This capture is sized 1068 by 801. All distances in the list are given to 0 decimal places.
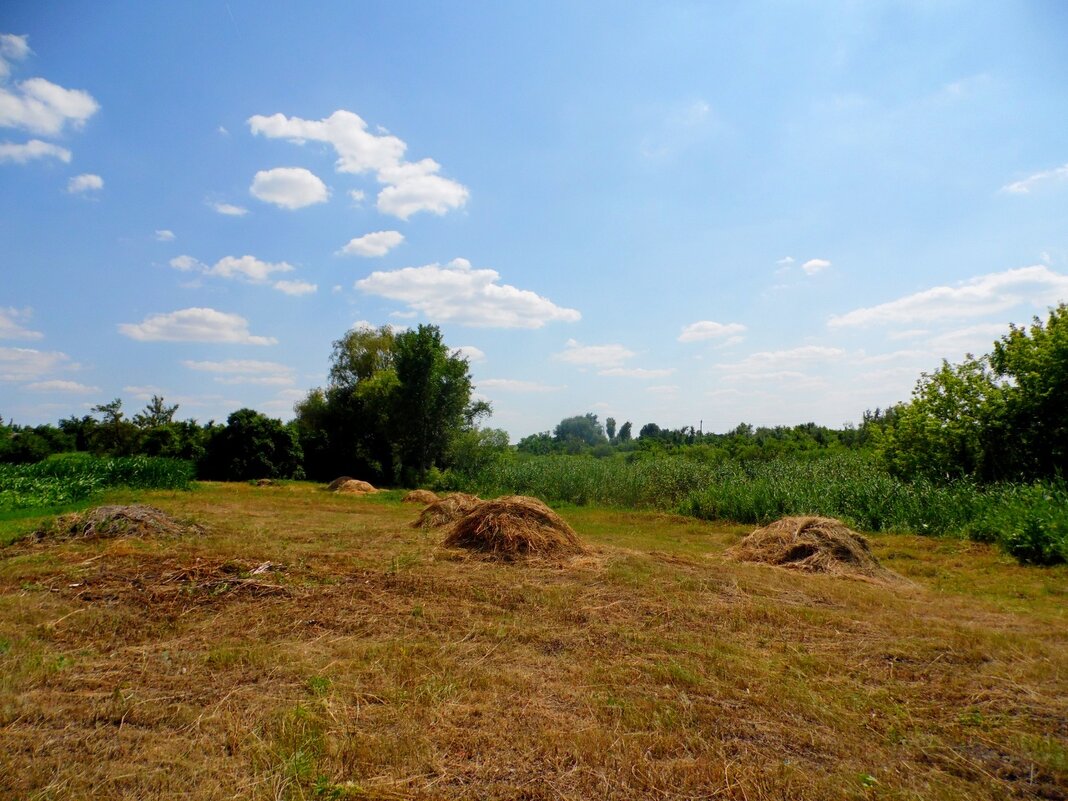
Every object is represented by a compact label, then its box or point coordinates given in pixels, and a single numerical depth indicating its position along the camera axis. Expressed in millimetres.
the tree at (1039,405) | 14445
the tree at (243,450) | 25312
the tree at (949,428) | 16047
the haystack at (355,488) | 20672
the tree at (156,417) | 26766
